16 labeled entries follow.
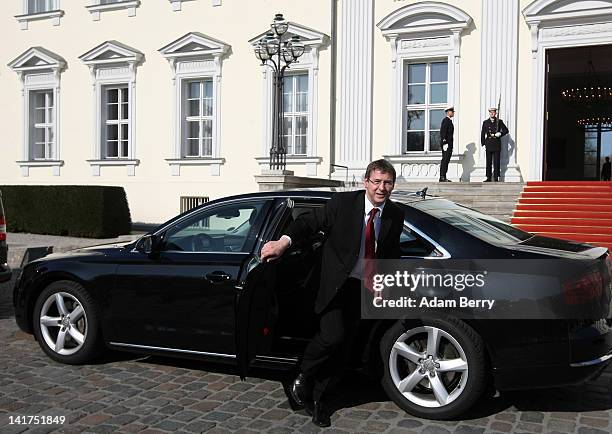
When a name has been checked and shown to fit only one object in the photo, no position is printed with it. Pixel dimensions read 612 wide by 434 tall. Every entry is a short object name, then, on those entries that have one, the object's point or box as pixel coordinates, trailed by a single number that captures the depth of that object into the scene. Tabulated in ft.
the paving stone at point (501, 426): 12.74
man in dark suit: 12.66
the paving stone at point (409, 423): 12.94
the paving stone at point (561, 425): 12.76
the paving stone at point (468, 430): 12.59
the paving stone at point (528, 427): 12.71
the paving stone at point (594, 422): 13.01
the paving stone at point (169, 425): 12.77
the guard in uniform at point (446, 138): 47.60
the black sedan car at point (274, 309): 12.49
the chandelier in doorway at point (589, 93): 62.90
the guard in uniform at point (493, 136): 46.88
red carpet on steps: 37.29
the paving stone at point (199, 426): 12.75
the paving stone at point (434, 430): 12.59
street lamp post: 44.80
